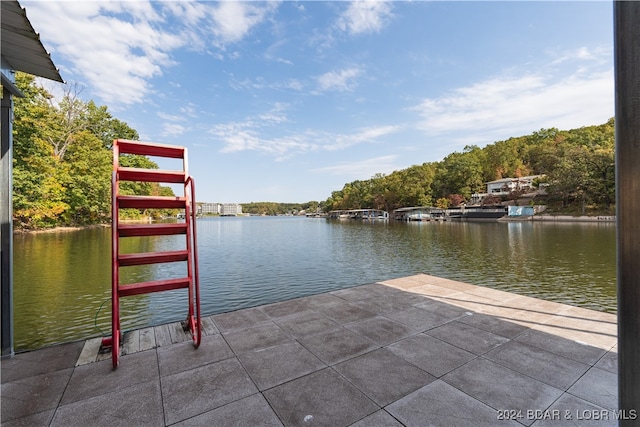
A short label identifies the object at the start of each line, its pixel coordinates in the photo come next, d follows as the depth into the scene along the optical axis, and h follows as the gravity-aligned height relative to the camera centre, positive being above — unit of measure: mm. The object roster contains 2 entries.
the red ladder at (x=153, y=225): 3371 -147
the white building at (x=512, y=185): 54569 +4242
